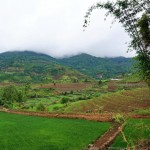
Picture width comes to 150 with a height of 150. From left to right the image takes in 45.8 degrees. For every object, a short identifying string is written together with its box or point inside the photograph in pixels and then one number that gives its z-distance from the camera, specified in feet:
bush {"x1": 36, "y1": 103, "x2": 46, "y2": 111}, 126.41
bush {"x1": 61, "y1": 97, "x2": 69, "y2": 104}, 166.90
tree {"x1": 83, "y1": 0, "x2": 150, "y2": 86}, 29.42
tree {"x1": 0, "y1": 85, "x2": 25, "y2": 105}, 163.15
